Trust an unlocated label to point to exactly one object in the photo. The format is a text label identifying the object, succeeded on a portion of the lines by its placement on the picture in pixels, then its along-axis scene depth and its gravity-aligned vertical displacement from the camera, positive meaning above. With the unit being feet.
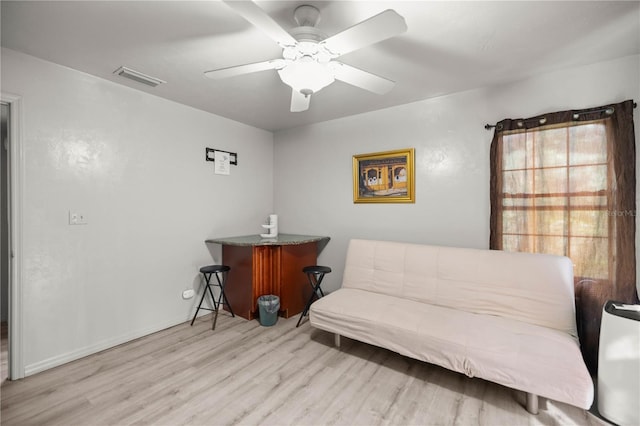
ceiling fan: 4.28 +2.86
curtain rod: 6.89 +2.50
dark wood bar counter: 10.40 -2.15
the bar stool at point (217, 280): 10.03 -2.54
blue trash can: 9.96 -3.35
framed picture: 10.19 +1.31
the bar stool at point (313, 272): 10.21 -2.09
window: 7.22 +0.47
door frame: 6.87 -0.52
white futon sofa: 5.53 -2.61
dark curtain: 6.81 -0.07
